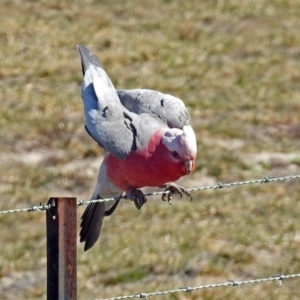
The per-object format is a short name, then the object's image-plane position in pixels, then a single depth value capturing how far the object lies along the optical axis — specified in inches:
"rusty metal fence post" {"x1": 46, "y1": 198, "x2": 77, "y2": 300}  323.9
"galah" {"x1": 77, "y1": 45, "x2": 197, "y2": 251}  406.8
